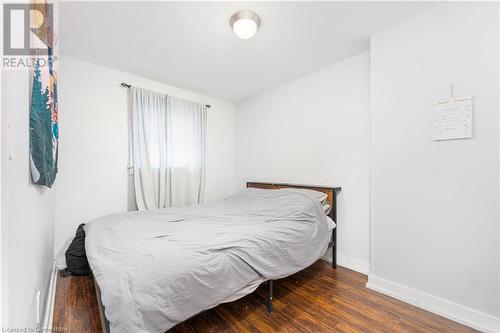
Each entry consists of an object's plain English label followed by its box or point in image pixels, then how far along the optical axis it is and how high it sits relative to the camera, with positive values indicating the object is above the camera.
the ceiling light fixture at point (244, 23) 1.73 +1.22
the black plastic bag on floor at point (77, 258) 2.15 -0.95
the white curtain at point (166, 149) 2.86 +0.27
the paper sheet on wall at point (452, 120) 1.55 +0.36
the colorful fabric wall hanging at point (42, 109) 1.02 +0.31
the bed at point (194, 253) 1.03 -0.57
